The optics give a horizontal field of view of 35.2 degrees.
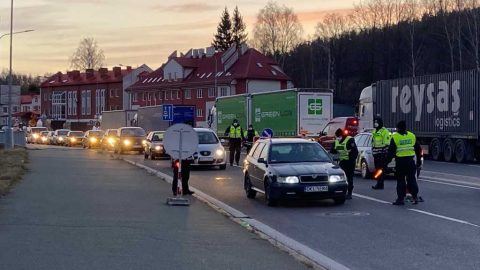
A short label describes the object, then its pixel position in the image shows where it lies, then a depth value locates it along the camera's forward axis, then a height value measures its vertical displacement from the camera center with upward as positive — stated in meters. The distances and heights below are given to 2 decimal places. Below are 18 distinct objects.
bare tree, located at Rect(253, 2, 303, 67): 105.81 +14.26
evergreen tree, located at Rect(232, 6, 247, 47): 123.00 +17.80
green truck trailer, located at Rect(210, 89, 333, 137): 40.31 +1.41
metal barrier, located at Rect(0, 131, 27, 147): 50.44 -0.13
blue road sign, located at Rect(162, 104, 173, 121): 56.14 +1.73
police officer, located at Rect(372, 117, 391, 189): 20.09 -0.14
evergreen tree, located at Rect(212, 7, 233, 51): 122.56 +16.59
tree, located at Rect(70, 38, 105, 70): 139.25 +14.21
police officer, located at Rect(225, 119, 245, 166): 29.62 -0.12
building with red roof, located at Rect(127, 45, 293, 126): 93.38 +7.40
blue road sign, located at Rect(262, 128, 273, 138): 31.85 +0.13
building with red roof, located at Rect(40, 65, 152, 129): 118.88 +7.20
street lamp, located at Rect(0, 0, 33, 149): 44.84 +0.36
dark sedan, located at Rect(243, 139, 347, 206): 15.03 -0.75
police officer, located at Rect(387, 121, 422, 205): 15.42 -0.52
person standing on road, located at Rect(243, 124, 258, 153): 32.09 -0.04
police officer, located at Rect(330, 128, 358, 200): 17.42 -0.42
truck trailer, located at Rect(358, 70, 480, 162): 32.06 +1.23
